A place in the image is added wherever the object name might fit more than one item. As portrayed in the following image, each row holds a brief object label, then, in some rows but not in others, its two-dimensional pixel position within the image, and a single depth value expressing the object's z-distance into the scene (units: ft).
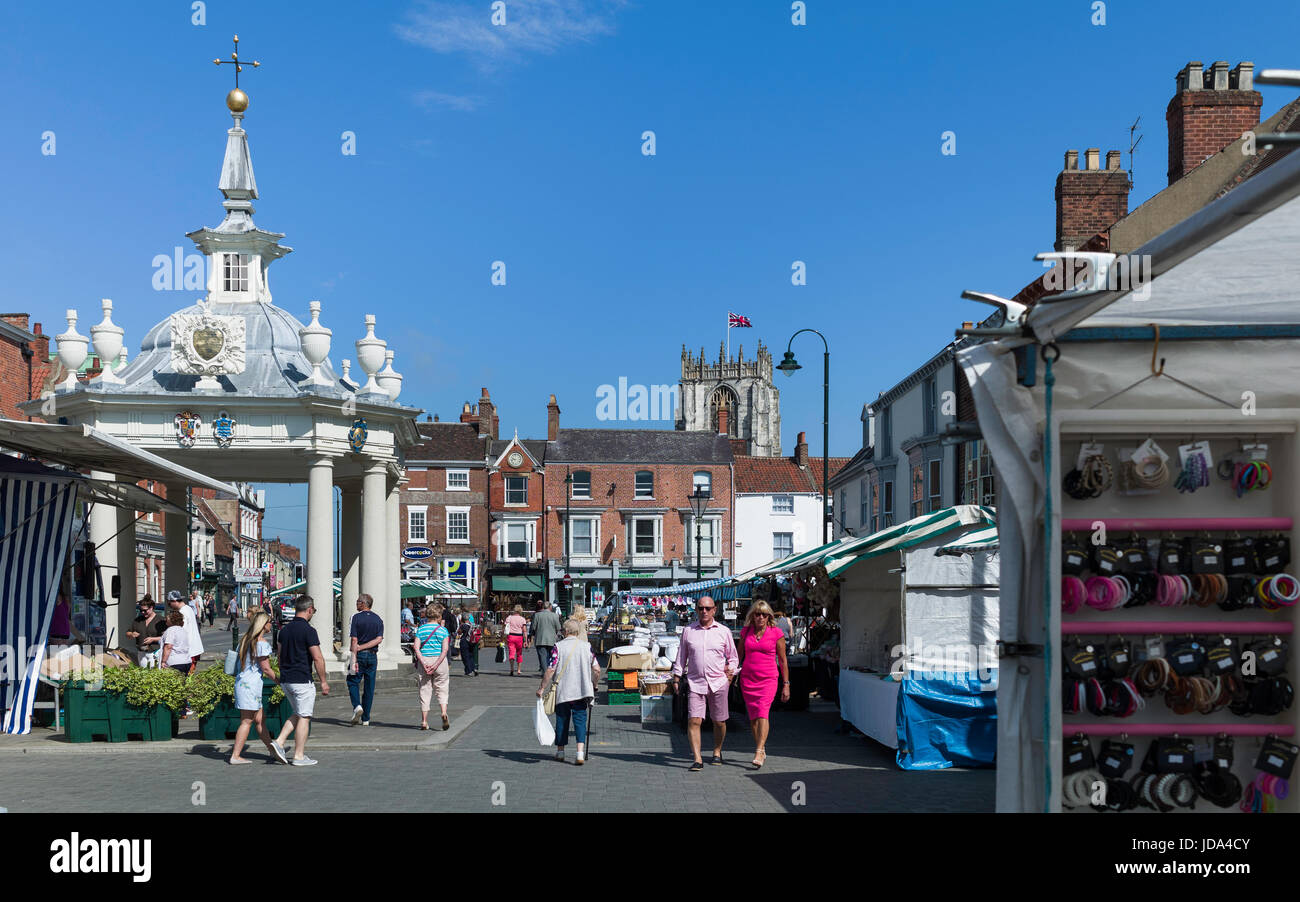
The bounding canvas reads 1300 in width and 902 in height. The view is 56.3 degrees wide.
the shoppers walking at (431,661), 52.70
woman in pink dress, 42.42
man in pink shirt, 42.45
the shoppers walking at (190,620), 54.75
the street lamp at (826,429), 96.40
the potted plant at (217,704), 46.37
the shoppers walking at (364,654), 53.47
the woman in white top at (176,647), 53.16
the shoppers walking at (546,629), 82.48
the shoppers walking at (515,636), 96.43
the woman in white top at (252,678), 41.37
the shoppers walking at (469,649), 96.07
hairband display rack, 21.31
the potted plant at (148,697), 46.50
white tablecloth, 44.12
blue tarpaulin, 42.32
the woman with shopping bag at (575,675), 43.14
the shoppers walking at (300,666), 41.91
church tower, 439.22
